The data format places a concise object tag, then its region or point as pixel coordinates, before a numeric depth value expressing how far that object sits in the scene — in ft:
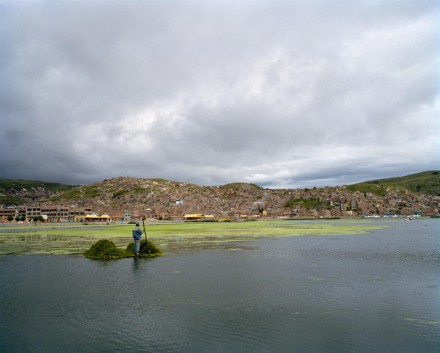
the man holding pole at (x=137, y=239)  117.15
